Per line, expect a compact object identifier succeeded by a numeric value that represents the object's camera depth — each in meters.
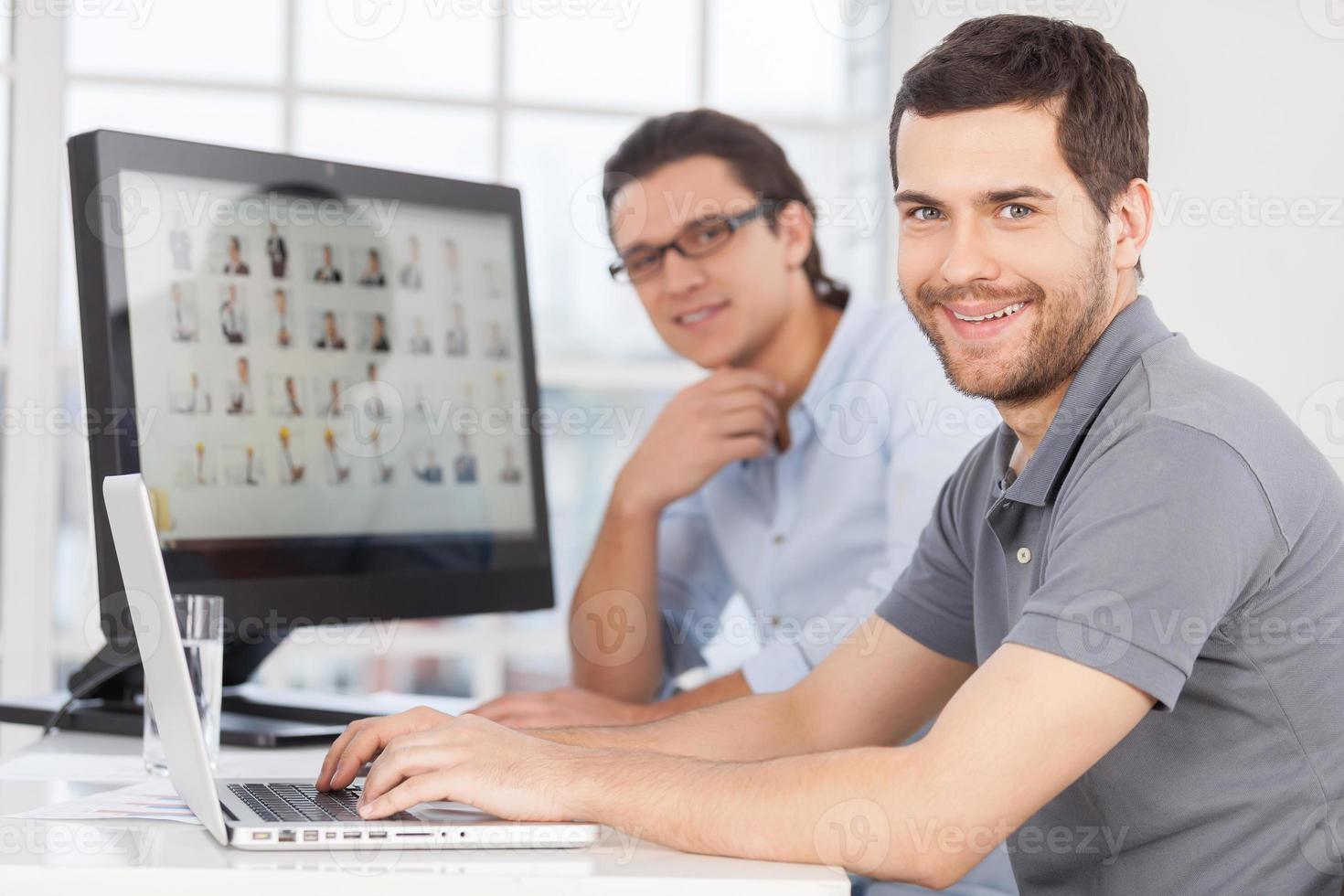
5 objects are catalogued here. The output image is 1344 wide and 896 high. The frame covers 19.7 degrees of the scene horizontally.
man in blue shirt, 2.67
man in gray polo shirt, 2.10
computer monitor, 2.42
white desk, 2.02
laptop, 2.07
